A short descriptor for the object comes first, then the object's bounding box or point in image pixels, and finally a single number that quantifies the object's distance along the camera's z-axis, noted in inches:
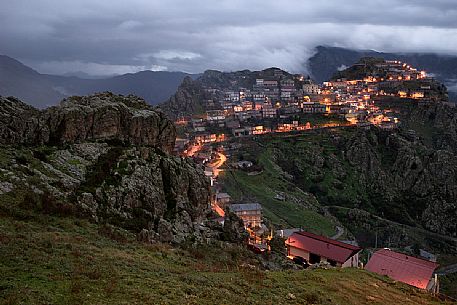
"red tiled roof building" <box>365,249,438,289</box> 2315.5
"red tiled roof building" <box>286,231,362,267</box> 2576.3
